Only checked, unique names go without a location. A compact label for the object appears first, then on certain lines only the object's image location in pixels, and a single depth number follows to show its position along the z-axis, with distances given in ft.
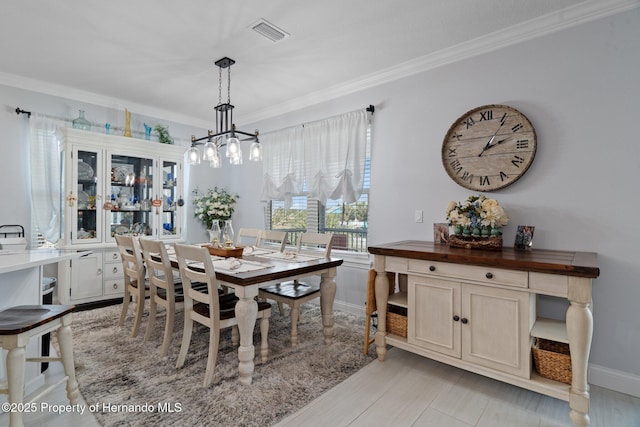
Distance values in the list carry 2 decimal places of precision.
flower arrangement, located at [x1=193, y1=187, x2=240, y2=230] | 15.79
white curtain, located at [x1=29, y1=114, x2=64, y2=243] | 11.81
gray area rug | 6.01
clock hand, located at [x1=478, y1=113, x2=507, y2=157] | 8.46
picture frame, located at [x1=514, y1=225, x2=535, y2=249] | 7.82
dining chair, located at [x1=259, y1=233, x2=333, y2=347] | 8.95
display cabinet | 12.05
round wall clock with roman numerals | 8.14
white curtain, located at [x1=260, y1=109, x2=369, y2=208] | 11.62
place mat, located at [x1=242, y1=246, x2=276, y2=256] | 10.41
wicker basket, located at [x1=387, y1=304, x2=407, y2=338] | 8.07
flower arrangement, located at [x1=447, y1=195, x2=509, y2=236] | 7.75
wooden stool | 4.62
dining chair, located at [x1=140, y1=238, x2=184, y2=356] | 8.16
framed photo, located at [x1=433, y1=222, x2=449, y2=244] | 9.11
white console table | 5.67
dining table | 6.97
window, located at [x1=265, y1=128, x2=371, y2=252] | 12.08
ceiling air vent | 8.04
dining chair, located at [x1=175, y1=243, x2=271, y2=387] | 6.98
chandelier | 8.78
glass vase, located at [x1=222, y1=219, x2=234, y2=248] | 10.11
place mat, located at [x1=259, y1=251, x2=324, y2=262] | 9.21
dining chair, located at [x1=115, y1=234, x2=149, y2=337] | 9.25
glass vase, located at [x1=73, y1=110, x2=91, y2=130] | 12.42
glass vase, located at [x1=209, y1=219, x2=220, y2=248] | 10.24
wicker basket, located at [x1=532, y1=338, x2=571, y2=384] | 5.98
